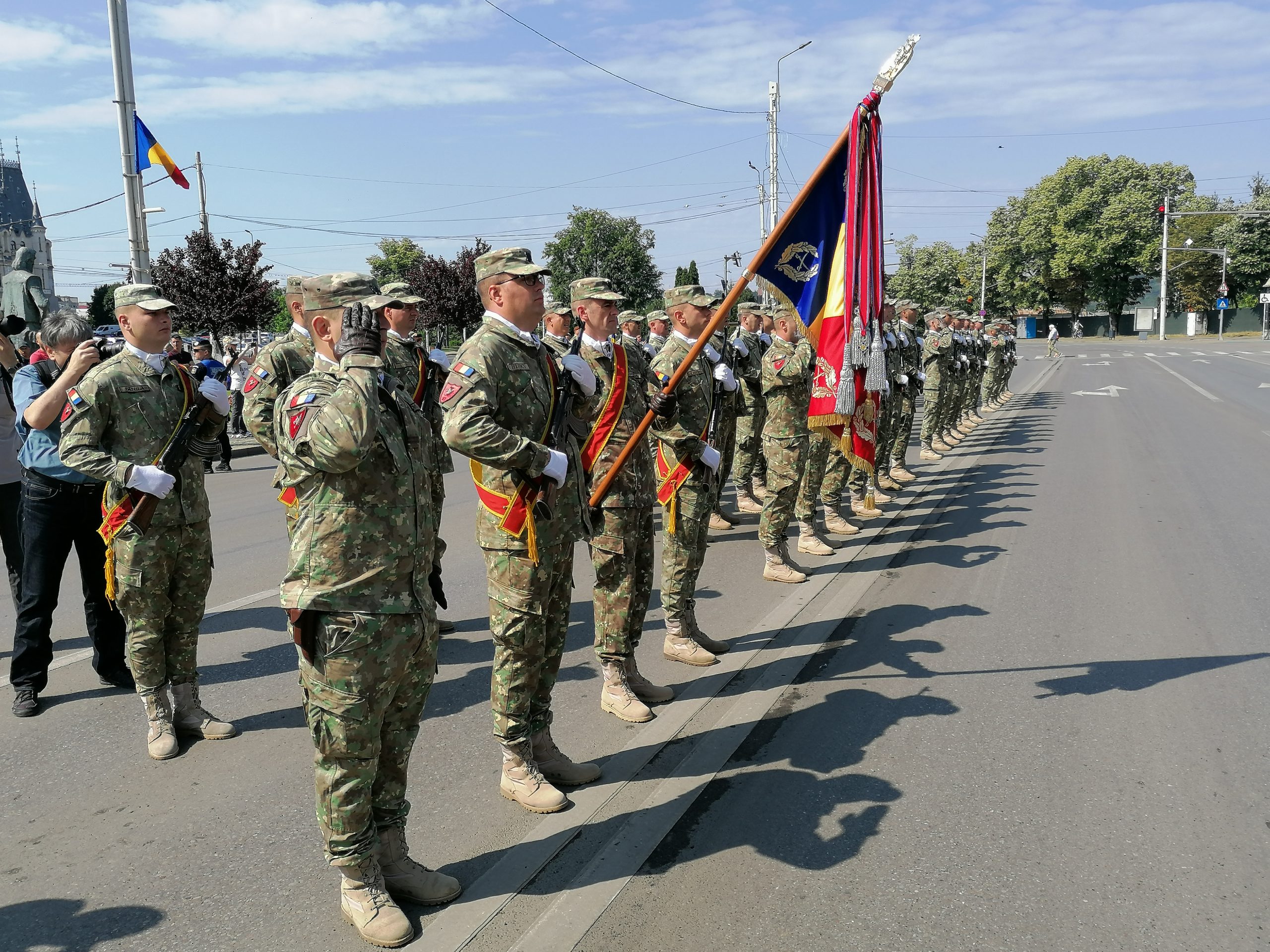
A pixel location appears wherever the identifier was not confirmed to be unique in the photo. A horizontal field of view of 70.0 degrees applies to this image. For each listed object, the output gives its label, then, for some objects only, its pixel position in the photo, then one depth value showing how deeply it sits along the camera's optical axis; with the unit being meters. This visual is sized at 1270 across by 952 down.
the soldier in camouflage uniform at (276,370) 4.91
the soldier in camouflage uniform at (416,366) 6.00
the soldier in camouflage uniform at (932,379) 13.89
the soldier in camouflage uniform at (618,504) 4.48
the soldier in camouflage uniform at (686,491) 5.37
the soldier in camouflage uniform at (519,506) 3.51
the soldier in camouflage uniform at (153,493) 4.02
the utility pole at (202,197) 32.29
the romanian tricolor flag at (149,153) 13.95
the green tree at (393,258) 91.25
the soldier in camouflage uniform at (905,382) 11.54
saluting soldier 2.65
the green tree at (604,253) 77.81
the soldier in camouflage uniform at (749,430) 9.99
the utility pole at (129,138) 13.34
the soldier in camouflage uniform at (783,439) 7.15
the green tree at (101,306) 51.99
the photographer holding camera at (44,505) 4.66
